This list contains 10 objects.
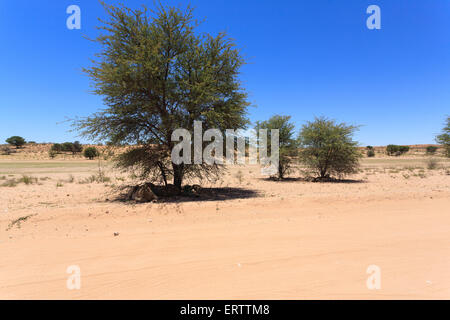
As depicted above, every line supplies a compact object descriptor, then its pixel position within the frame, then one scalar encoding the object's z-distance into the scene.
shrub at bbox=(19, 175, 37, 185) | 14.46
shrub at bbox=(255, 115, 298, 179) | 19.01
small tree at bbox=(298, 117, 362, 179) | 17.67
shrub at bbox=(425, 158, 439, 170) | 28.01
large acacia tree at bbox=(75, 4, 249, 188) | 9.51
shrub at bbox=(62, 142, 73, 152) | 60.72
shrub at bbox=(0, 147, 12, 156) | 55.15
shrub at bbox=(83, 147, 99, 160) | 49.44
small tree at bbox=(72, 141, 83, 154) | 59.75
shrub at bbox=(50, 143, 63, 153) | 59.76
